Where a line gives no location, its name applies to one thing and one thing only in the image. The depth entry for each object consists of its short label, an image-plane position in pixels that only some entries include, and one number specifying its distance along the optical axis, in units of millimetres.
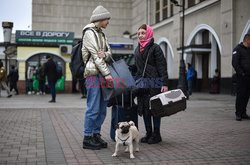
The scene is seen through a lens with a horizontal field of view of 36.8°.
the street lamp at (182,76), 18016
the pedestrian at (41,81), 21531
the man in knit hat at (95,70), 5340
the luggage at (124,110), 6035
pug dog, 4895
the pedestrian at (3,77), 18609
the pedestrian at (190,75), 20844
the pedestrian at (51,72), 15654
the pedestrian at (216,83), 22112
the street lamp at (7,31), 20642
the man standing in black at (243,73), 8766
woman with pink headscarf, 5930
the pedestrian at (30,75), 22688
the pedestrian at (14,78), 22484
